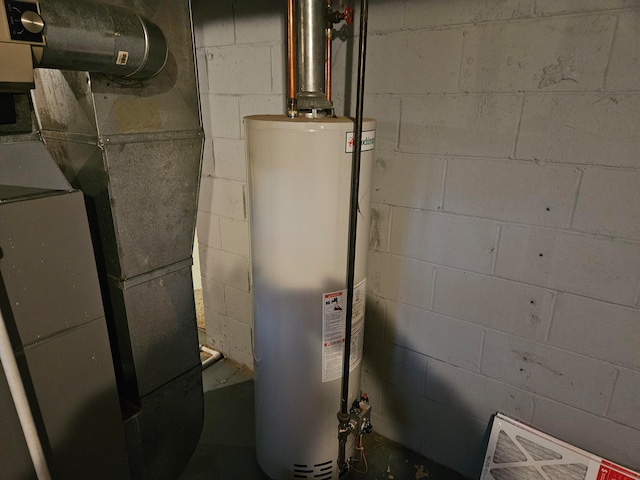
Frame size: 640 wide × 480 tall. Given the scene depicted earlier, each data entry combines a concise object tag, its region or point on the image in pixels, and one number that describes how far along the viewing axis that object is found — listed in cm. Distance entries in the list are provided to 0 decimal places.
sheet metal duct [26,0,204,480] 127
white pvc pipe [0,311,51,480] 94
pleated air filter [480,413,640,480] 134
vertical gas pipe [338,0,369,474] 112
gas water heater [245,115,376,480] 117
